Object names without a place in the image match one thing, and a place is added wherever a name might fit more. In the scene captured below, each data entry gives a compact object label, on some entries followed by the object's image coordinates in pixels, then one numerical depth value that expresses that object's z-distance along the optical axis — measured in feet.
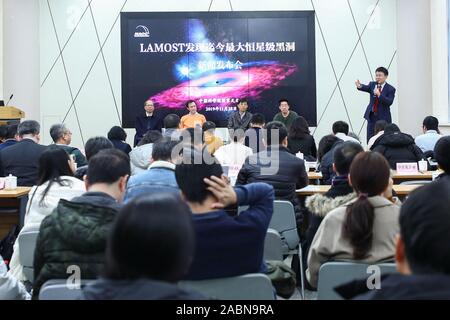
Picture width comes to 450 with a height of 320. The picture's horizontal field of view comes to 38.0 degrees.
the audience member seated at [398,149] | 20.99
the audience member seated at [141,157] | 18.86
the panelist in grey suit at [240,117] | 33.76
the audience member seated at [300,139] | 25.61
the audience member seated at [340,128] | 25.13
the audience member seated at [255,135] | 23.04
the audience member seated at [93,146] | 16.14
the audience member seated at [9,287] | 8.43
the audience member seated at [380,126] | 24.84
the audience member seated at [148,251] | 4.78
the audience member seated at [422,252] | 4.51
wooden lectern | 30.12
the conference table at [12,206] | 17.75
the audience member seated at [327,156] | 18.84
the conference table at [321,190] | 15.42
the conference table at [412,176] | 19.13
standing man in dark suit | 31.83
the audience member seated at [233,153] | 20.58
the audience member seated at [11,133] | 23.83
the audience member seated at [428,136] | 25.75
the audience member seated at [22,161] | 19.98
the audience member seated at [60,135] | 21.80
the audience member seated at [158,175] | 12.46
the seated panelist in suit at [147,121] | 34.27
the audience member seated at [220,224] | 7.88
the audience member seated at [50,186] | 12.25
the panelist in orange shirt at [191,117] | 34.06
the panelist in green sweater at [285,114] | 33.65
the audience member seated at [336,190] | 11.11
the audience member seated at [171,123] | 25.55
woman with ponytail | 8.82
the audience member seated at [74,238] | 8.10
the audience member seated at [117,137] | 25.18
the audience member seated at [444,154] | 12.59
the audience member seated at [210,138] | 24.43
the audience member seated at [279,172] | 15.49
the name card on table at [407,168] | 19.81
